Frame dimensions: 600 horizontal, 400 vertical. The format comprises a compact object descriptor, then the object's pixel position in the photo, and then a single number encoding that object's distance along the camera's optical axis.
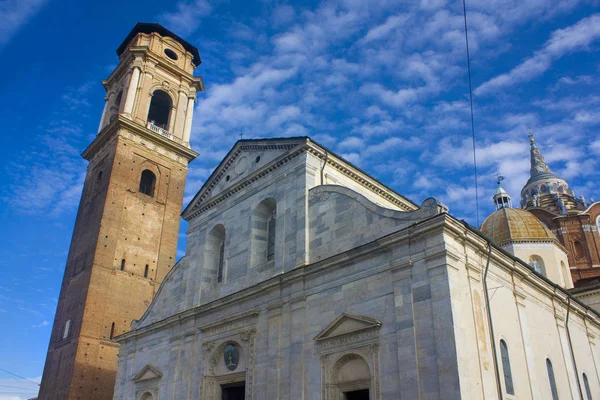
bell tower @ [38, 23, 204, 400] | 29.12
